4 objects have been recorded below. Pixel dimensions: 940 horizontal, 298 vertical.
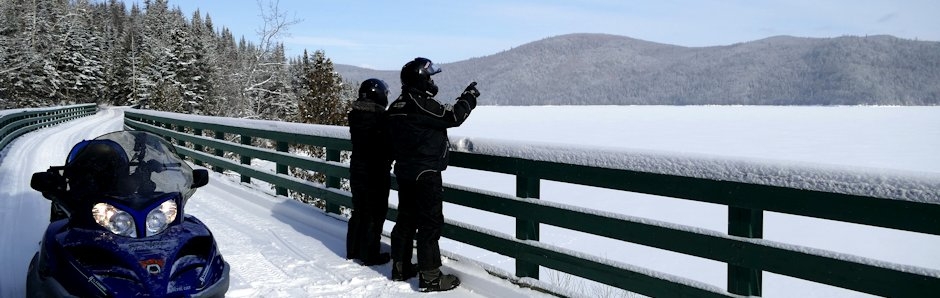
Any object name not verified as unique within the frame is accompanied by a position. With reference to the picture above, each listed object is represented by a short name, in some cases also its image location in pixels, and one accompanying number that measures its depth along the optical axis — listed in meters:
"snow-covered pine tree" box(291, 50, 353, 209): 28.53
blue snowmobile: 3.52
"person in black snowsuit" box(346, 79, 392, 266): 5.88
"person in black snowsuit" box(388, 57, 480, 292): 4.91
